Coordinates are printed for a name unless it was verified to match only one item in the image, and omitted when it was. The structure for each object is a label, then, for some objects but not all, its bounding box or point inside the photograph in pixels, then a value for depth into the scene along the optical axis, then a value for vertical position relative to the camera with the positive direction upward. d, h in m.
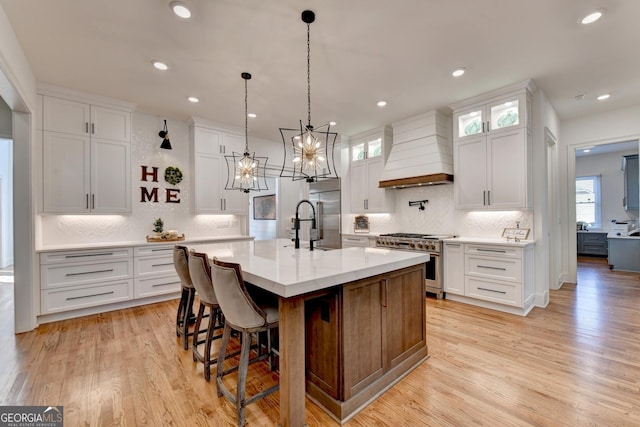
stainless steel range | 4.15 -0.54
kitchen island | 1.65 -0.75
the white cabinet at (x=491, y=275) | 3.47 -0.82
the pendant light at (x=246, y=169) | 3.41 +0.56
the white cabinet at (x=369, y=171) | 5.25 +0.83
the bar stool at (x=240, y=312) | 1.71 -0.61
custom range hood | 4.31 +0.97
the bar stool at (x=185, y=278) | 2.69 -0.61
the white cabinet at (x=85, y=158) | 3.55 +0.78
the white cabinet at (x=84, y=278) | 3.40 -0.80
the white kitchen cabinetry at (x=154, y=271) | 3.99 -0.82
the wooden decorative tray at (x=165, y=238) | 4.26 -0.35
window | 7.64 +0.32
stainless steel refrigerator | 6.02 +0.08
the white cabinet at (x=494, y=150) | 3.60 +0.84
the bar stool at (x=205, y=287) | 2.10 -0.55
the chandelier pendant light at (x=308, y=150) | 2.55 +0.59
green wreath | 4.65 +0.66
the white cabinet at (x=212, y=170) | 4.73 +0.76
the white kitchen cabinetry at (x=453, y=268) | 3.96 -0.80
